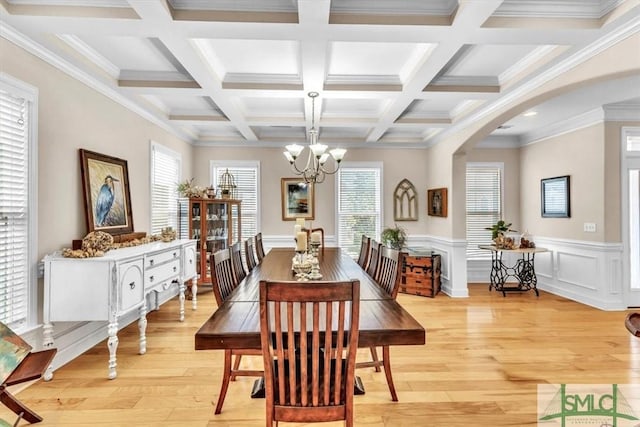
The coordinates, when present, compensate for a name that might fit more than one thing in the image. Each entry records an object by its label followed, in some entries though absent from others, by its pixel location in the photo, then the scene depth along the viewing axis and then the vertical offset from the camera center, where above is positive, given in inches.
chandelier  135.7 +25.0
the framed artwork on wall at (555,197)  203.3 +8.8
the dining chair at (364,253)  141.6 -17.1
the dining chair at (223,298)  88.0 -22.2
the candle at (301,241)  99.6 -8.2
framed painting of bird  126.2 +8.1
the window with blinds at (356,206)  252.5 +4.6
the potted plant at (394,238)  237.1 -17.6
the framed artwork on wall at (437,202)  222.1 +7.0
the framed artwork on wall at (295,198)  249.3 +10.5
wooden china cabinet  202.2 -7.1
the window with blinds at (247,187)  249.1 +18.5
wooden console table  215.0 -39.4
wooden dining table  60.0 -20.6
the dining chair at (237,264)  110.2 -16.8
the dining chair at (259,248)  164.3 -17.3
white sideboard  103.0 -23.4
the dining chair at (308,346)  55.5 -22.9
